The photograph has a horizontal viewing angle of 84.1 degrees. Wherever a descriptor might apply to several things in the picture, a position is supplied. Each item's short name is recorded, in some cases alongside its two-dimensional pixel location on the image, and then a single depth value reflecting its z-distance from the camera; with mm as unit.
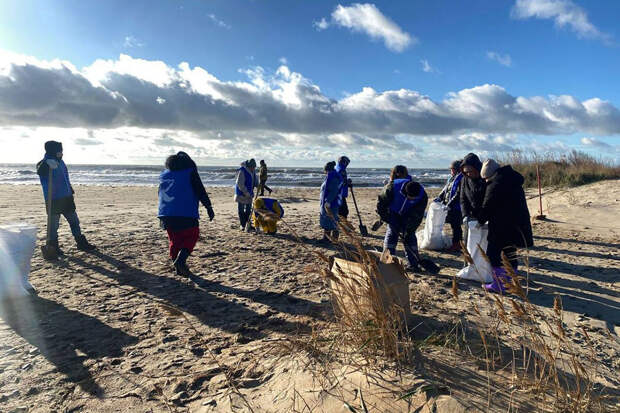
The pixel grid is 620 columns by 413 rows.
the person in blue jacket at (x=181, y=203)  4996
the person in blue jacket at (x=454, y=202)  6700
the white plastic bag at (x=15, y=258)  4043
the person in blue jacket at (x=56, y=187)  5977
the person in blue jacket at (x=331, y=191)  7258
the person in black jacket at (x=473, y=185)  4801
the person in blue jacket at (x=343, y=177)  7477
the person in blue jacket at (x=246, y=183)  8461
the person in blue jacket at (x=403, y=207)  5121
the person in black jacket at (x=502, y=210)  4441
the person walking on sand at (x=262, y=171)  13930
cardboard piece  2656
